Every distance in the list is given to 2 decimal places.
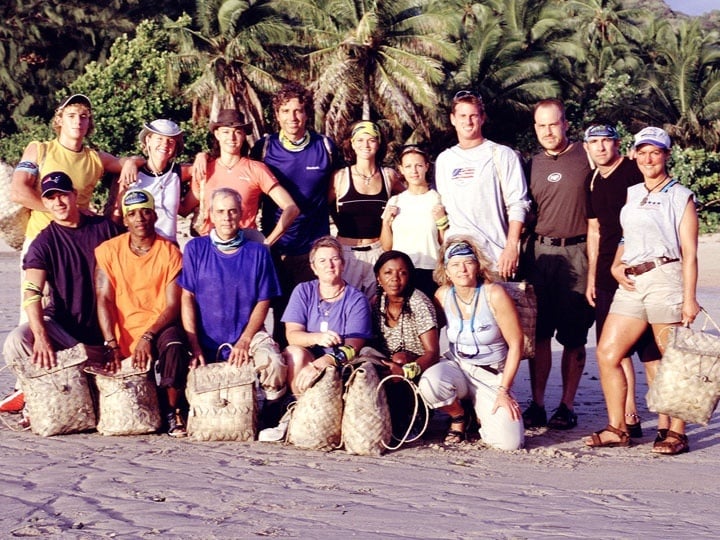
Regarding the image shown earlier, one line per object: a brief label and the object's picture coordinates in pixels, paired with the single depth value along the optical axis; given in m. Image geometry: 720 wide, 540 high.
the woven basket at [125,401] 6.53
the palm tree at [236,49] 31.75
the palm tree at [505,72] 35.31
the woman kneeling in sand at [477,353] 6.38
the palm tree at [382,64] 31.45
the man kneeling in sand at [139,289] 6.68
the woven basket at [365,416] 6.17
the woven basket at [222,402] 6.45
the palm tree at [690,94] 35.03
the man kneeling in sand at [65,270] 6.73
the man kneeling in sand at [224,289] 6.69
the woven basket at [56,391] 6.53
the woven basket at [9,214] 7.18
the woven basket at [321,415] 6.26
